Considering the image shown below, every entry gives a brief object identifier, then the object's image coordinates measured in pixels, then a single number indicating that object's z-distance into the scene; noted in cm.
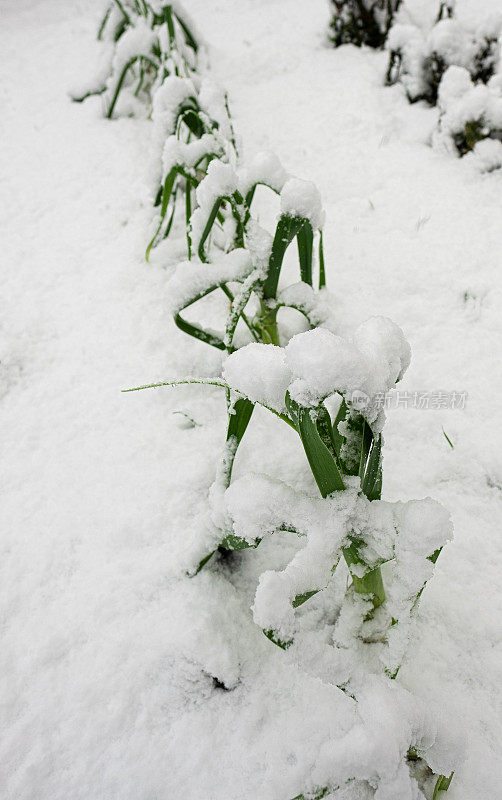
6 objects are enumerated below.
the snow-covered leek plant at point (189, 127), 128
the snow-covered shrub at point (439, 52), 195
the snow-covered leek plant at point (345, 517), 60
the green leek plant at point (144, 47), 211
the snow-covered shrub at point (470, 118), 170
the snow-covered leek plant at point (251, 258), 105
